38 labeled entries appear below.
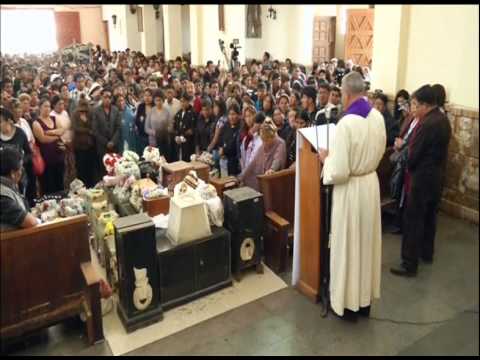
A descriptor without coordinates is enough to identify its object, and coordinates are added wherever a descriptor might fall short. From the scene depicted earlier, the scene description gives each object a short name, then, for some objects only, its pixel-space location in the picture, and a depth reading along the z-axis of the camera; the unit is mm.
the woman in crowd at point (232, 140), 5387
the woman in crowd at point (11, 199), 2857
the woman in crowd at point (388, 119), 5188
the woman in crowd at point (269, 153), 4324
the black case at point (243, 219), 3660
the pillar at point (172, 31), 11688
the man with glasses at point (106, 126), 5668
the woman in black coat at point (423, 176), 3475
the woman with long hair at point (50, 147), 5230
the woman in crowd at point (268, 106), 5911
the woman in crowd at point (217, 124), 5590
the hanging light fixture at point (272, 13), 12273
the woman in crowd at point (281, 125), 4843
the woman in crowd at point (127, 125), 6098
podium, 3217
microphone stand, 3204
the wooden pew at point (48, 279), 2889
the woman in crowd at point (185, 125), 6230
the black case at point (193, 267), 3359
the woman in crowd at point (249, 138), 4609
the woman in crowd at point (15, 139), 4309
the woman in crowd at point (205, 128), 6008
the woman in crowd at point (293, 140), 4535
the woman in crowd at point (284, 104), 5616
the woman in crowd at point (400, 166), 4406
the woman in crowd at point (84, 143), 5555
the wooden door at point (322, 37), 11852
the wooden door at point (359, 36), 11320
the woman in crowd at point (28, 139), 4844
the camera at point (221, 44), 11374
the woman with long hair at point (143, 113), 6180
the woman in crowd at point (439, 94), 3457
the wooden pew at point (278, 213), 3905
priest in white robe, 2864
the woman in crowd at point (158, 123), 6113
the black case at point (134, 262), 3109
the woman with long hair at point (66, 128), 5414
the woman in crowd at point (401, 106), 5275
